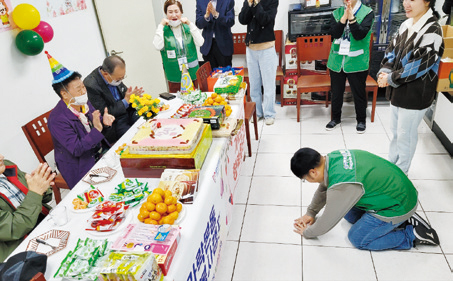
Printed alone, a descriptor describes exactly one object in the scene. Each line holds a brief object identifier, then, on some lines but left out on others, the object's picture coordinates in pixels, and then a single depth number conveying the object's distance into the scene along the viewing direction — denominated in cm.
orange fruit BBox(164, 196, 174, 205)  162
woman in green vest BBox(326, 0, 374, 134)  330
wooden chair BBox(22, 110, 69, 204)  248
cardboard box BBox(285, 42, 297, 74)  452
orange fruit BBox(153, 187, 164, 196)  163
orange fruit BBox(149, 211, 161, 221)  156
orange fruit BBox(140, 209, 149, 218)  158
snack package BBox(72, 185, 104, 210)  175
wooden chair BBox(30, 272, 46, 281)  118
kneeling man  194
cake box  188
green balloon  291
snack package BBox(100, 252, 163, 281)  118
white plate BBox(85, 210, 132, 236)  156
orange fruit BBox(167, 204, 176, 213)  160
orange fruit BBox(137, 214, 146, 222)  159
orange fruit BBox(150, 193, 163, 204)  160
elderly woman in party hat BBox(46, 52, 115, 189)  218
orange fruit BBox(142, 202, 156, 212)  158
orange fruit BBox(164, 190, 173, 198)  165
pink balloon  305
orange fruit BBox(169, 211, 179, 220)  158
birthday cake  189
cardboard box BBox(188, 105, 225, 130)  231
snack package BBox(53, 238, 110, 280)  126
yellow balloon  284
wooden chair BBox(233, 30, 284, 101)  495
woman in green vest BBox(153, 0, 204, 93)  369
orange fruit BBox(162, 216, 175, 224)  157
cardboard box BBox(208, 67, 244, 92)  332
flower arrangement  257
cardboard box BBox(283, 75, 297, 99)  471
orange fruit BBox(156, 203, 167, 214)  158
